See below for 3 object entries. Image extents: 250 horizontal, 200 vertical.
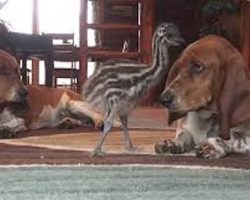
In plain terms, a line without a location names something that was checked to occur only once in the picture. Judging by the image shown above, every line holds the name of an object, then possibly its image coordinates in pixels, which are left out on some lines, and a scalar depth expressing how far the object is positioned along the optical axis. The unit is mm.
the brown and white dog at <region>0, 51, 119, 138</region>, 2824
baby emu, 1912
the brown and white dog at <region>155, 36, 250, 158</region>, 1883
